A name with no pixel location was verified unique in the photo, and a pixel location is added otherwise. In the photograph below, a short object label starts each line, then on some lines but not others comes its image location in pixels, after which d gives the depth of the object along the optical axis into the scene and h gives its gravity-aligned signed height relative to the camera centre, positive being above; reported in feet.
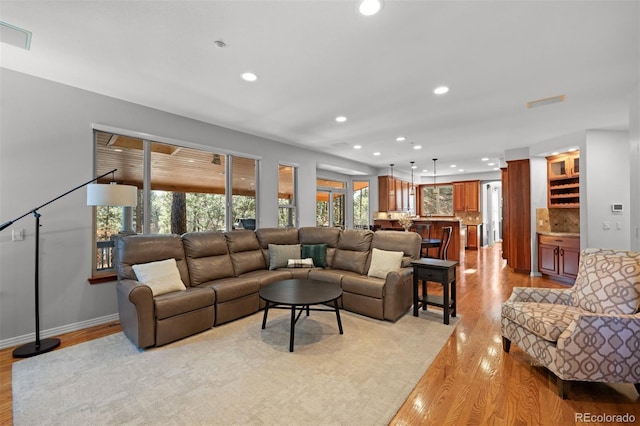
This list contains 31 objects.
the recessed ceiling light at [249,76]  9.47 +4.88
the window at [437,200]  34.60 +1.92
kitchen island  21.44 -1.43
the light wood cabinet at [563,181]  17.35 +2.28
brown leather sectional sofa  9.14 -2.72
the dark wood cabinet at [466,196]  32.40 +2.26
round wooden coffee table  8.70 -2.76
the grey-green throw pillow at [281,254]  14.08 -2.07
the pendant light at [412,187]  26.10 +3.39
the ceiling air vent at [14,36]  7.07 +4.83
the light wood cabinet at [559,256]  15.97 -2.58
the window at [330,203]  26.19 +1.18
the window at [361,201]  29.43 +1.50
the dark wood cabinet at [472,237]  31.76 -2.61
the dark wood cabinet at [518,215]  19.34 -0.02
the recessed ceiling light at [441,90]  10.36 +4.81
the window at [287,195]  19.01 +1.39
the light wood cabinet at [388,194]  28.55 +2.19
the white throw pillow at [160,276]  9.77 -2.25
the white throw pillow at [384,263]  11.95 -2.14
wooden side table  10.72 -2.59
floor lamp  8.81 +0.40
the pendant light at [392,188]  28.89 +2.86
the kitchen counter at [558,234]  16.28 -1.20
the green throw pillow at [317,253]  14.44 -2.04
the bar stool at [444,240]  19.12 -1.78
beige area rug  6.00 -4.33
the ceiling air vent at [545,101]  11.18 +4.76
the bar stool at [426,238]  17.07 -1.66
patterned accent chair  6.19 -2.69
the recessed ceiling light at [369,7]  6.12 +4.76
